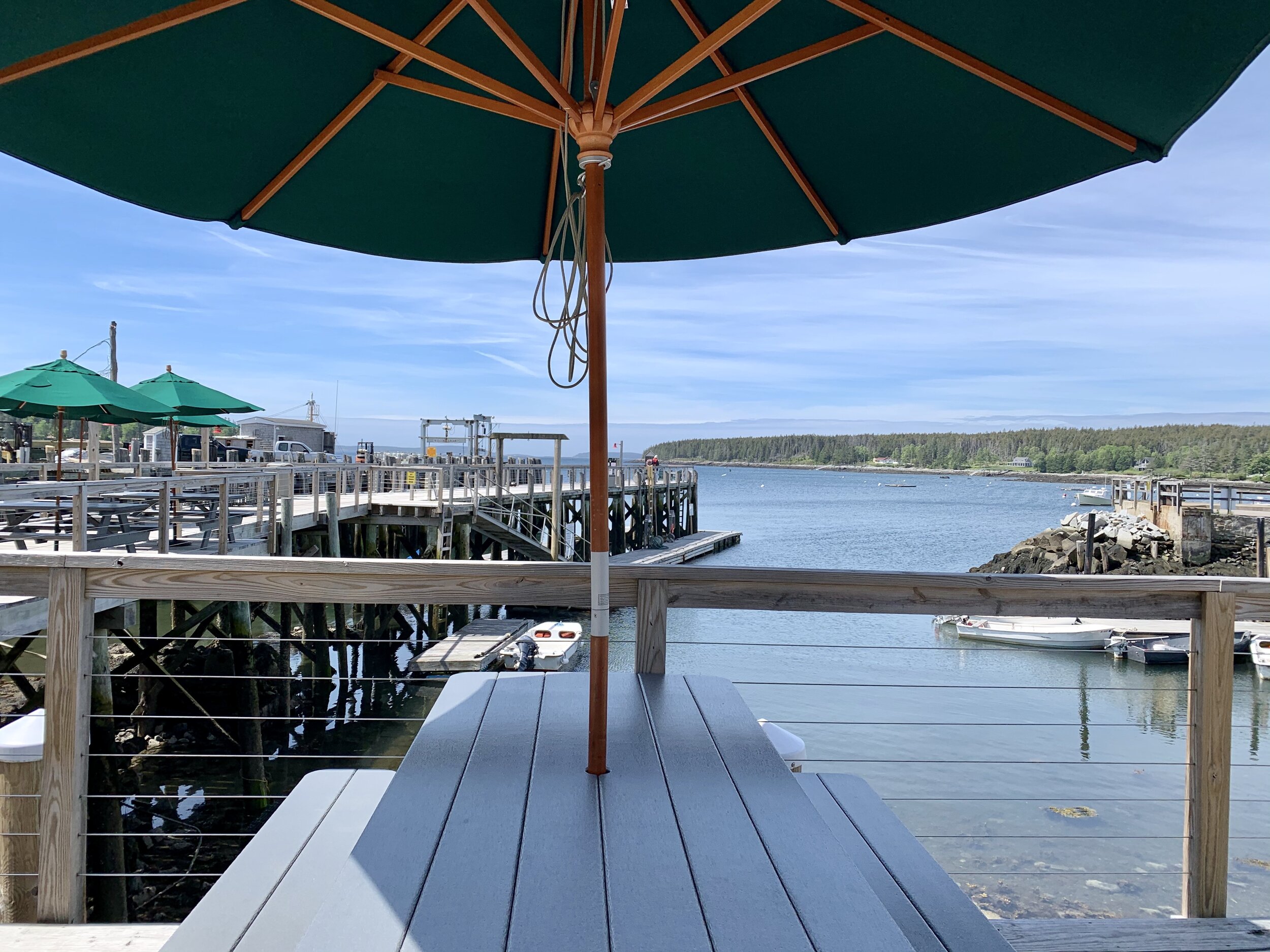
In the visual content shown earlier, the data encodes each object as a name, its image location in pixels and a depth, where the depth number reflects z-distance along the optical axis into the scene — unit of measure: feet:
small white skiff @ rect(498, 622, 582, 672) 36.37
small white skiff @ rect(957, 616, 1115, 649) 52.54
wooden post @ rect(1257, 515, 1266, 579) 57.37
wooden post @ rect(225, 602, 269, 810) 25.85
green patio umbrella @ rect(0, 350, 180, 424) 29.27
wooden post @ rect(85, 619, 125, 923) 17.12
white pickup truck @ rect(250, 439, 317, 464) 78.84
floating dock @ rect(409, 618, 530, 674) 35.68
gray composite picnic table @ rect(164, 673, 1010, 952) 3.06
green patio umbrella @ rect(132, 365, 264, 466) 39.55
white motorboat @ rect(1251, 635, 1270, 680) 46.42
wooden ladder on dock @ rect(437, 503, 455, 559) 47.55
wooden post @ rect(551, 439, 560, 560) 46.09
